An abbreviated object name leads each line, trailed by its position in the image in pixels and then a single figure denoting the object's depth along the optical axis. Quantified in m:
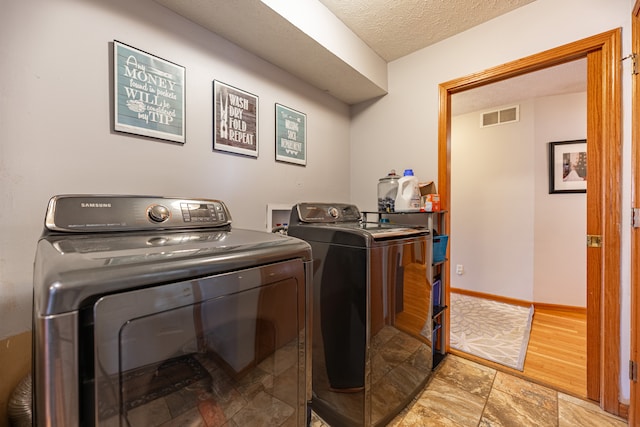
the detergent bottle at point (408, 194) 2.00
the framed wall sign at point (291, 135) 1.95
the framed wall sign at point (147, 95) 1.24
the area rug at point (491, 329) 2.14
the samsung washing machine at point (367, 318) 1.30
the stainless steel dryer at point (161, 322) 0.50
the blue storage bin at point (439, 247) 1.95
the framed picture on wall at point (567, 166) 3.04
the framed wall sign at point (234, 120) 1.60
